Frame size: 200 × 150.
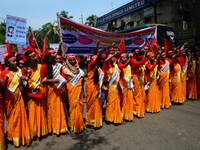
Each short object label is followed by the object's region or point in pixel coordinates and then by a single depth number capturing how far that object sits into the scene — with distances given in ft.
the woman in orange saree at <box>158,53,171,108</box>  16.43
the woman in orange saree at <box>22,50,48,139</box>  10.33
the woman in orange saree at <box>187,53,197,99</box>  19.74
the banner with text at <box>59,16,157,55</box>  13.93
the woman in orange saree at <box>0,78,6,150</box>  9.37
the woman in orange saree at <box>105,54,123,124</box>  12.60
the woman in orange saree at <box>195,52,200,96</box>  20.49
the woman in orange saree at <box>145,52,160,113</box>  15.28
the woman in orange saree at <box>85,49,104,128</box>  12.05
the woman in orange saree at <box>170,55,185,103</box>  17.76
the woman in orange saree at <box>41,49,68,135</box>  10.84
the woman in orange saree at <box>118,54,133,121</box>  13.53
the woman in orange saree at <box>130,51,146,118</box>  14.34
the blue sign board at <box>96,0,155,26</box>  63.29
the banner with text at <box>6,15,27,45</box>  12.52
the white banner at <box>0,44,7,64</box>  17.54
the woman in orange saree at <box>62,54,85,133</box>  11.25
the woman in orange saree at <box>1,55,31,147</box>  9.60
